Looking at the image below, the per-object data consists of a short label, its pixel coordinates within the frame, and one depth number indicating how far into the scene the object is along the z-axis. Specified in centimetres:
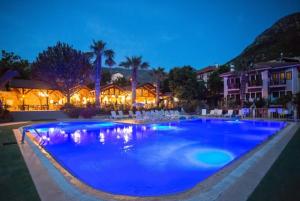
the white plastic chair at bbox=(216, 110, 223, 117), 2439
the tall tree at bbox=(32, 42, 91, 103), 3125
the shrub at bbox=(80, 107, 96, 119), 2470
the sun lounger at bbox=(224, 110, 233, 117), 2317
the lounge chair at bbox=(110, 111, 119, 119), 2292
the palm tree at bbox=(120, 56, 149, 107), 3356
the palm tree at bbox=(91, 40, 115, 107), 2933
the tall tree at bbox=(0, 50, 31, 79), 4318
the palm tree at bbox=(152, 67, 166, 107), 3908
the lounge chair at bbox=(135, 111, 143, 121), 2079
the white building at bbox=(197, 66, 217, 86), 4875
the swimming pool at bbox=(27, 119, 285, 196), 576
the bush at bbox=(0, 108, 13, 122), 2015
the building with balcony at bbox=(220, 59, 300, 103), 2861
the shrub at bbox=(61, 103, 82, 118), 2492
